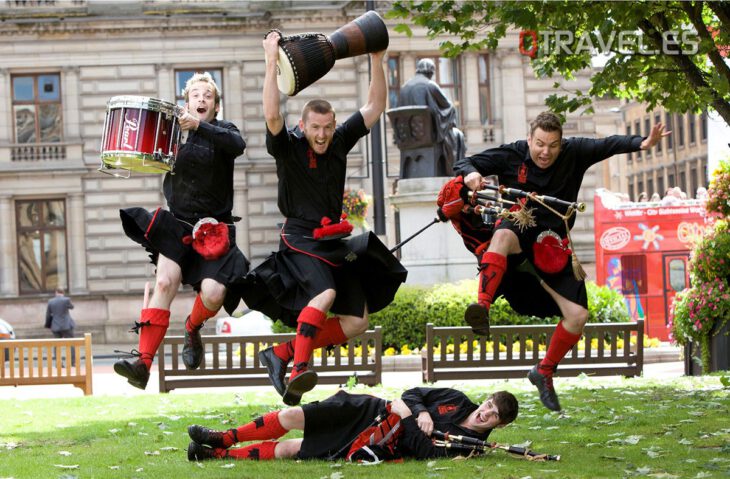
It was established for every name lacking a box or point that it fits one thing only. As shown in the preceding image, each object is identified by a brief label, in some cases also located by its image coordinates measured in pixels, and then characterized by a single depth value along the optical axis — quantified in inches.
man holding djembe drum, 380.5
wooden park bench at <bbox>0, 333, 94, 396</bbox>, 743.7
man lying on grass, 369.7
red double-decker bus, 1285.7
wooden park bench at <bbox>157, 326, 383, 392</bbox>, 709.3
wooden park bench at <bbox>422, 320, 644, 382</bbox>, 708.7
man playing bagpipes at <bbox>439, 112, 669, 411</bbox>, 395.2
